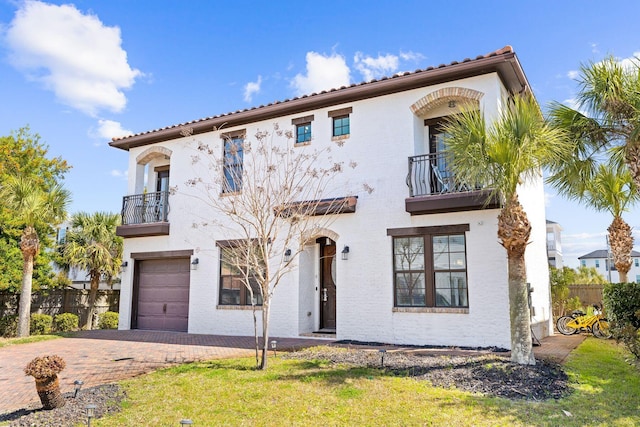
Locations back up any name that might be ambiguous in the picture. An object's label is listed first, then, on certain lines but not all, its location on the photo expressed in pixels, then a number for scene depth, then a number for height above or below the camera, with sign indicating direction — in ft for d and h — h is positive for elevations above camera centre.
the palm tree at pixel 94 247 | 56.90 +4.94
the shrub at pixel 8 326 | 48.87 -4.29
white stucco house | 34.58 +4.25
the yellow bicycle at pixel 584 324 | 40.96 -3.43
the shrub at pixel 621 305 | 32.83 -1.32
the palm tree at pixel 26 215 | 45.11 +7.04
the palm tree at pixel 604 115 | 26.73 +10.57
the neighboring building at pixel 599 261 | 196.75 +11.73
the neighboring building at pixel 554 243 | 135.54 +13.88
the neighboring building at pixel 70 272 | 57.98 +1.87
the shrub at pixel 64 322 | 52.90 -4.11
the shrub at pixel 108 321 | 56.95 -4.28
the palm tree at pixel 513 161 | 25.59 +7.18
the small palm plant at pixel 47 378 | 18.75 -3.77
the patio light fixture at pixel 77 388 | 20.67 -4.61
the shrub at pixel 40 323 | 49.47 -3.99
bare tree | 31.53 +8.40
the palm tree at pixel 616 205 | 42.06 +7.83
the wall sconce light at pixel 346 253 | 39.38 +2.89
